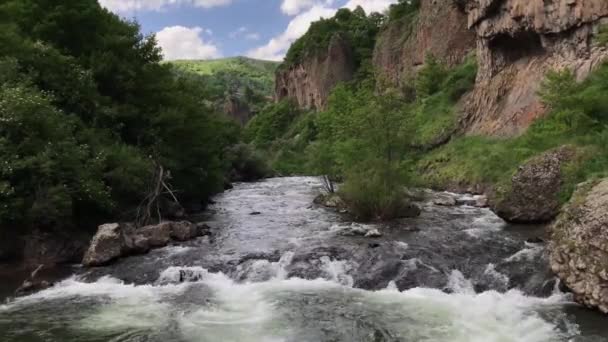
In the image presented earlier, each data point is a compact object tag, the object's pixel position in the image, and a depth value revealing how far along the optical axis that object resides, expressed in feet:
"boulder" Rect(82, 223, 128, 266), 62.64
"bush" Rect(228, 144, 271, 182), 196.24
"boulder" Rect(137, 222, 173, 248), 69.51
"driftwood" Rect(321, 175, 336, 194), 108.06
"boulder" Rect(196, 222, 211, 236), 77.36
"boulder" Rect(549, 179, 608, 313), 41.68
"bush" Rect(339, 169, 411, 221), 81.15
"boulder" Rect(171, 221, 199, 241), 73.26
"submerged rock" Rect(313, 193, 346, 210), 96.06
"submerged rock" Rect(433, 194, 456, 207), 95.88
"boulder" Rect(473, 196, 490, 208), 91.96
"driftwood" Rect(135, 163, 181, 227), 78.64
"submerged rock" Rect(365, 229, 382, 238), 69.46
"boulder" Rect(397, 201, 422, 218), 83.15
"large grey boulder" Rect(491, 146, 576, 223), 70.23
